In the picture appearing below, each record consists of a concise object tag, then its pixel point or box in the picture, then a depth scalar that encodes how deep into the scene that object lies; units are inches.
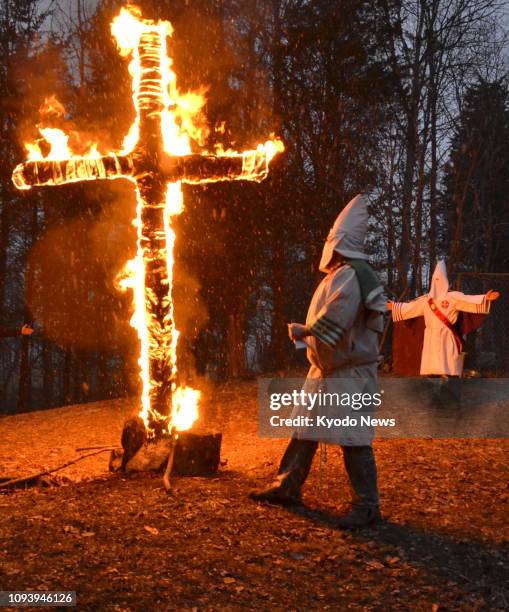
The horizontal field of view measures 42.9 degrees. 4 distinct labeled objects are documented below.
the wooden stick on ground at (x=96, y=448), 282.0
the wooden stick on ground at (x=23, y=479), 225.8
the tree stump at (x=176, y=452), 230.5
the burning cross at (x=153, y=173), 234.8
